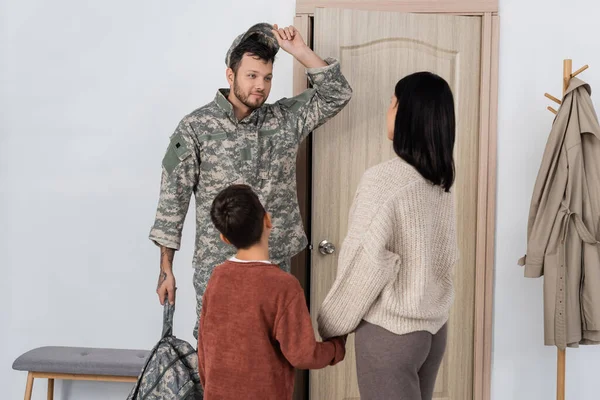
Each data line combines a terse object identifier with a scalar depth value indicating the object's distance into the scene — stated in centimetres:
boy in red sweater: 197
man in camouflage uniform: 267
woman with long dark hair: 194
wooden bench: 305
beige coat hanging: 290
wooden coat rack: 294
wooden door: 314
